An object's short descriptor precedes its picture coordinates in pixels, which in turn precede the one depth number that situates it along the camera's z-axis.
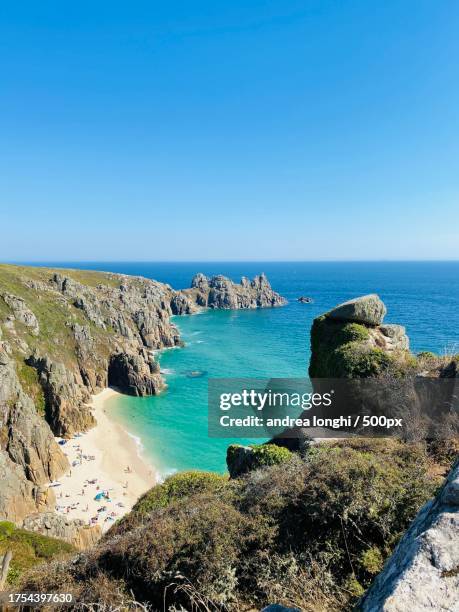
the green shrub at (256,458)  13.66
